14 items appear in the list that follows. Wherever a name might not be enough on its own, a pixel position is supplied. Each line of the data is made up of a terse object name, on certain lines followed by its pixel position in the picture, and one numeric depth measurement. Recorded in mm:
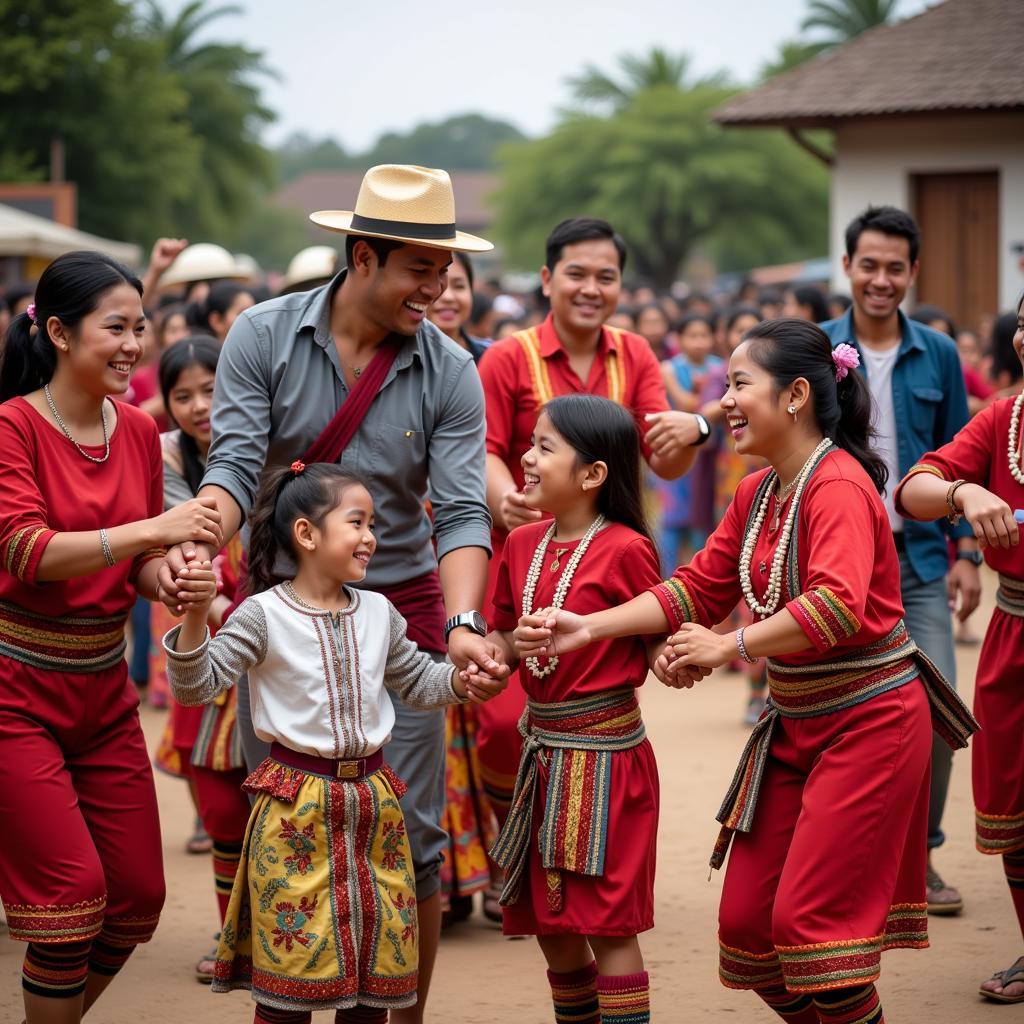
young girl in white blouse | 3918
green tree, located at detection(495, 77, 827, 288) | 43375
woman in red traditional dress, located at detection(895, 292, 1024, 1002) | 4688
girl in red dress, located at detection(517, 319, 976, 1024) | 3854
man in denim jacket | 5812
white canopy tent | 21516
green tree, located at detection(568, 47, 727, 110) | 52688
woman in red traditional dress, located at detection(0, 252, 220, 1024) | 4027
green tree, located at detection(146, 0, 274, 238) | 48750
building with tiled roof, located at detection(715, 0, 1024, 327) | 19000
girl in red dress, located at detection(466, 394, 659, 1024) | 4182
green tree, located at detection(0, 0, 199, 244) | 37031
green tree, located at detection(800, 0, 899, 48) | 50500
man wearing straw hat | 4379
